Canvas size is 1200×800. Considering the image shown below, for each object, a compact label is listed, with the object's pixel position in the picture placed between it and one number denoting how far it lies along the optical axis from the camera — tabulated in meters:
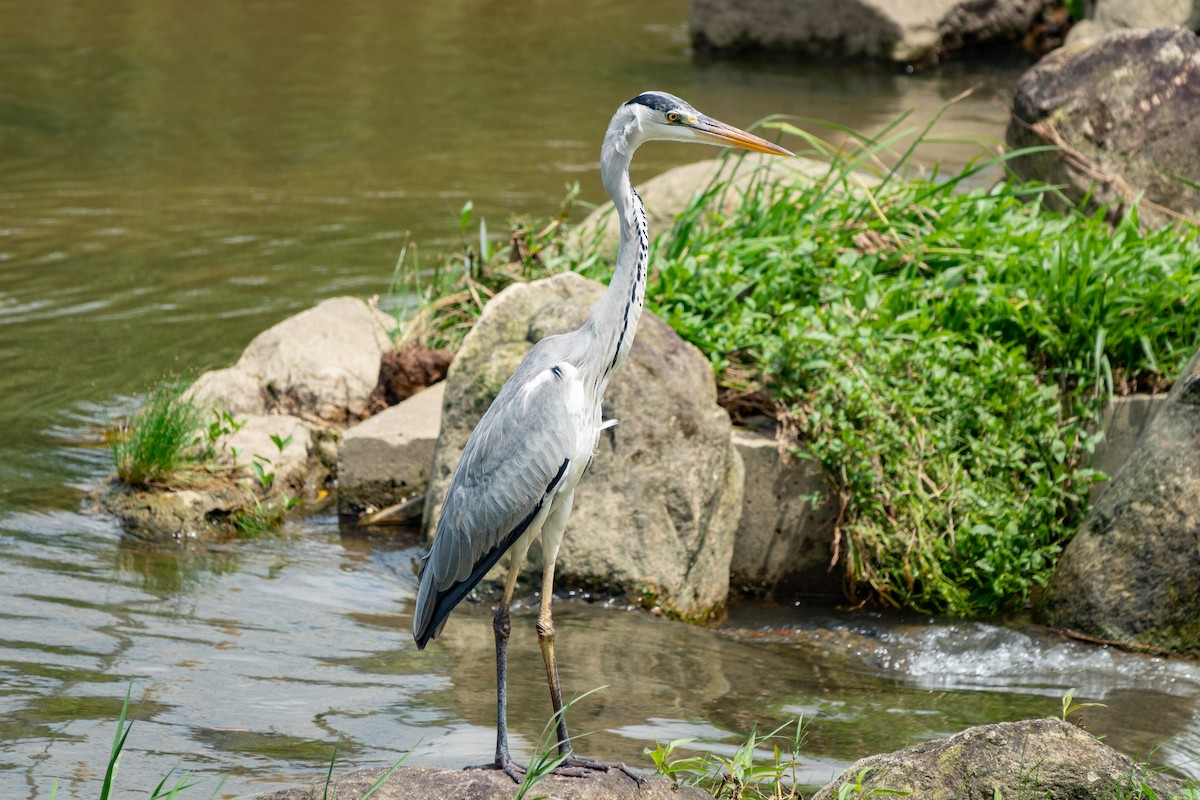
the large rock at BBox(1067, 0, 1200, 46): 28.59
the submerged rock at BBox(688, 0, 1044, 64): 34.31
